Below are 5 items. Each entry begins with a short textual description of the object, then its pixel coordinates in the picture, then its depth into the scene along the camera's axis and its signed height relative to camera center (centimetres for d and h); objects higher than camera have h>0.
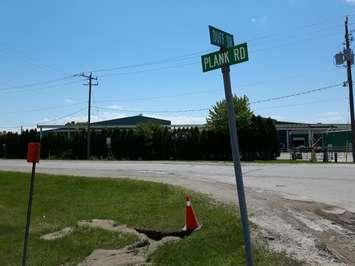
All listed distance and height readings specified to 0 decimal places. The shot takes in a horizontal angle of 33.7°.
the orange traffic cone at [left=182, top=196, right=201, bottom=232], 1088 -76
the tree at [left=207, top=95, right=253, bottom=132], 5459 +614
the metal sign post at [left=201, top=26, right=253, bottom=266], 572 +101
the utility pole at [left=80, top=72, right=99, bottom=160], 6581 +756
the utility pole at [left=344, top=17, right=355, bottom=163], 4416 +879
